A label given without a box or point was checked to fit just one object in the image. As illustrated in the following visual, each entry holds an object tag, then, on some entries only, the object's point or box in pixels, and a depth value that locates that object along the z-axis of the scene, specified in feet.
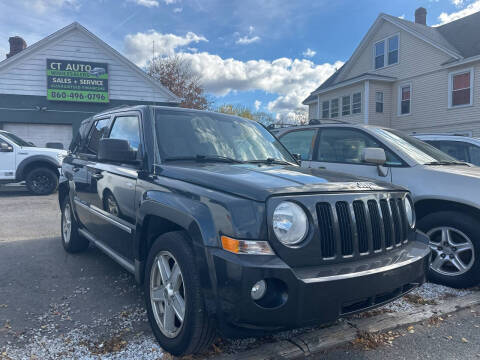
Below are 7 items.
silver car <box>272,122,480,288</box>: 12.30
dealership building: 50.42
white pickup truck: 34.12
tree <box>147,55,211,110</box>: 113.29
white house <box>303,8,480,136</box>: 55.57
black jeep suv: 6.84
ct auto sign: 51.78
